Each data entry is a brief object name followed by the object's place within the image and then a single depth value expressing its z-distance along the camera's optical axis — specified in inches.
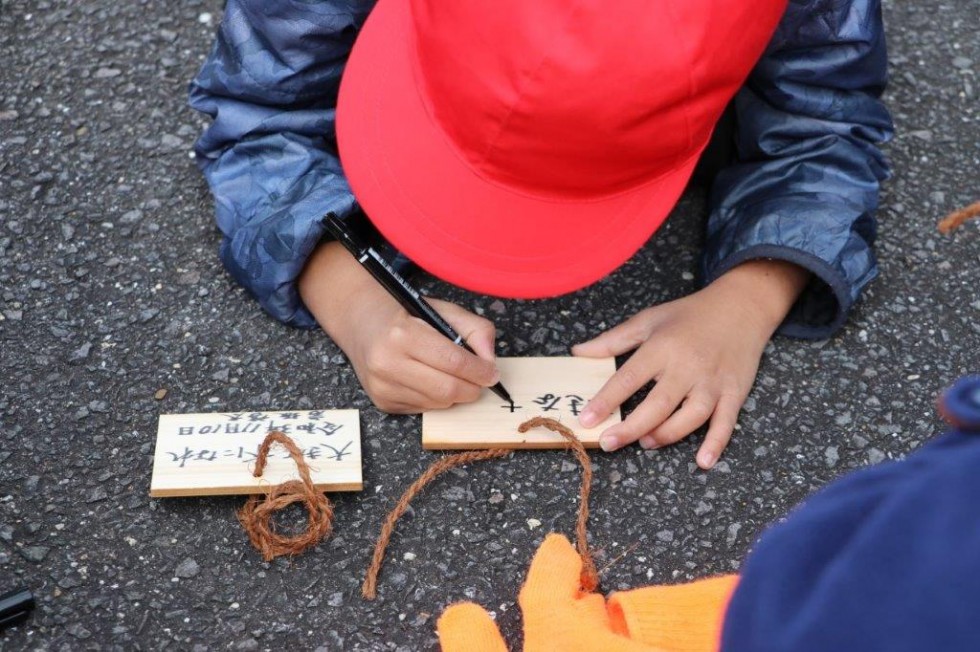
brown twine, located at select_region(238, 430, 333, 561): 45.2
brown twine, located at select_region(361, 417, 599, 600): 45.3
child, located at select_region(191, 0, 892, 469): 41.4
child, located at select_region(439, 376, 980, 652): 30.3
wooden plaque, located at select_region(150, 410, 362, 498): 45.7
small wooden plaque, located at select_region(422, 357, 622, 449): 47.0
